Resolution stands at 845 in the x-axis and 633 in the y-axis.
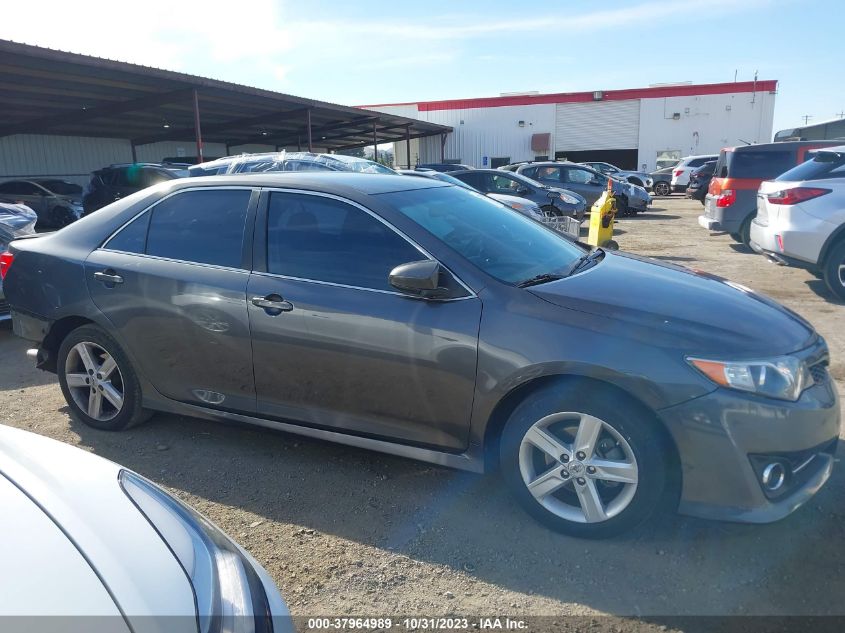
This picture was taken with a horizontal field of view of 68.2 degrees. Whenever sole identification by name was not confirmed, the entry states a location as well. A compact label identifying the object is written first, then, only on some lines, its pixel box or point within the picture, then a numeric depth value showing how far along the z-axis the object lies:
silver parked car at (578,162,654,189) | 26.91
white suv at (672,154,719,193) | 26.18
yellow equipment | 9.94
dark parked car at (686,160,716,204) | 20.25
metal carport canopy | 14.41
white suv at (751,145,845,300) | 6.96
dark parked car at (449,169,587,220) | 13.78
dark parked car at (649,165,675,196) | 29.09
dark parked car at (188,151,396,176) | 10.68
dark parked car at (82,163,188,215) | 15.05
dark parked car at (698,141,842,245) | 10.30
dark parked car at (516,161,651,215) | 17.23
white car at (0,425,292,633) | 1.30
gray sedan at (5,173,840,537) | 2.53
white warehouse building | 37.31
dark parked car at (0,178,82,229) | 16.61
